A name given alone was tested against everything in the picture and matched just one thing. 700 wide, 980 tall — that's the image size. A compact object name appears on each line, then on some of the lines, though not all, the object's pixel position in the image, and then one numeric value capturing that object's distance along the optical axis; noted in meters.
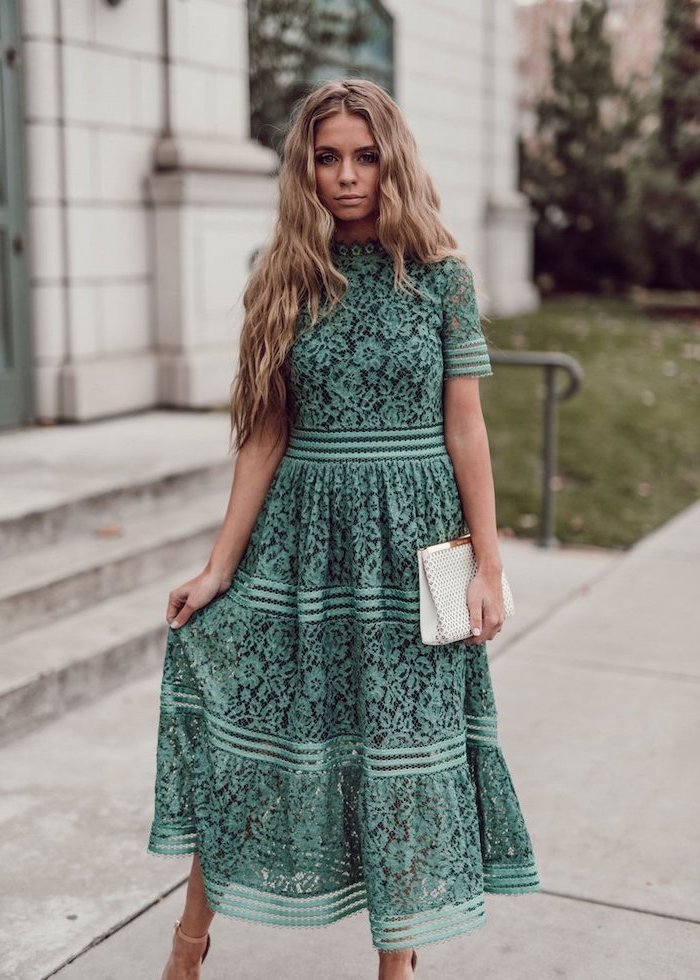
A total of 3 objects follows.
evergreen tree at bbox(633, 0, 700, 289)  16.38
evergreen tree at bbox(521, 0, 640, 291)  20.17
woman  2.49
